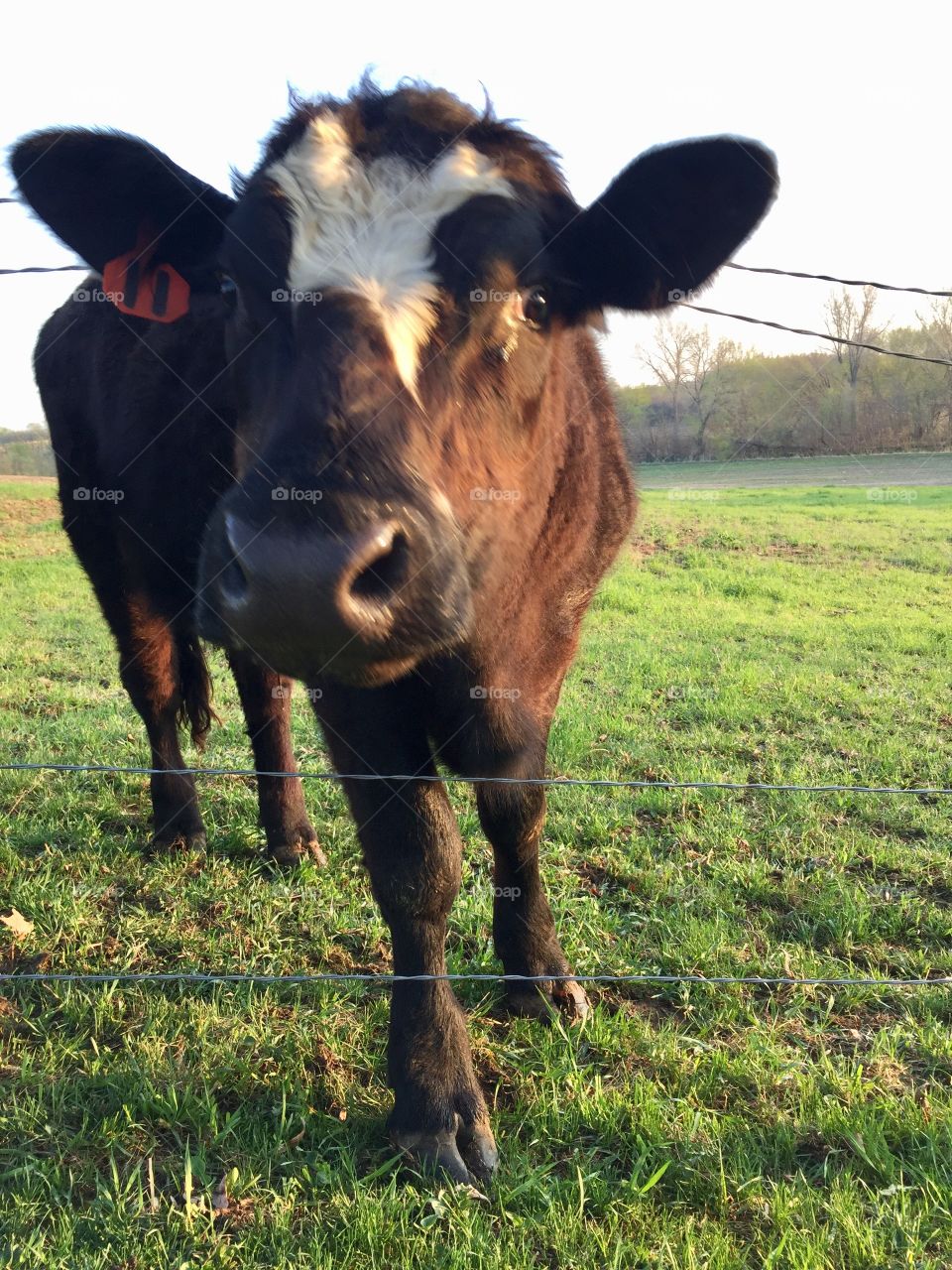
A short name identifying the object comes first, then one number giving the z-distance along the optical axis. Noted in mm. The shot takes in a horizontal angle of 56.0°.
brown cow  1755
